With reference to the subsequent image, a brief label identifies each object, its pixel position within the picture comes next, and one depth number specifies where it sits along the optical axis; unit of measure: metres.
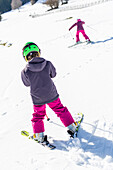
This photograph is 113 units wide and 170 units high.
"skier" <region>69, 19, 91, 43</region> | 9.44
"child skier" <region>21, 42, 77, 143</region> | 2.66
